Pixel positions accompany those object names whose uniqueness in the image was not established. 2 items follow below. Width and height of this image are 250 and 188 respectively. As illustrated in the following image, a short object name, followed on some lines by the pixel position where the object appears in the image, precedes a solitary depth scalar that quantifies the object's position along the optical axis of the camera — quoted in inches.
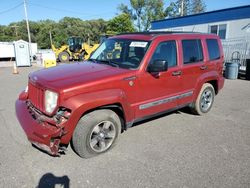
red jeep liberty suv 127.2
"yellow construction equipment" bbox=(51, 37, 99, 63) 829.4
